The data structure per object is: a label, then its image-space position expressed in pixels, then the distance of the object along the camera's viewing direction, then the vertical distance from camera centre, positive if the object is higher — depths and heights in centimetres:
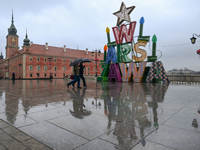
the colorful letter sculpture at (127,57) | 1708 +223
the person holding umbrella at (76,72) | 1027 +18
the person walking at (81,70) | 1081 +37
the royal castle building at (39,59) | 5131 +610
